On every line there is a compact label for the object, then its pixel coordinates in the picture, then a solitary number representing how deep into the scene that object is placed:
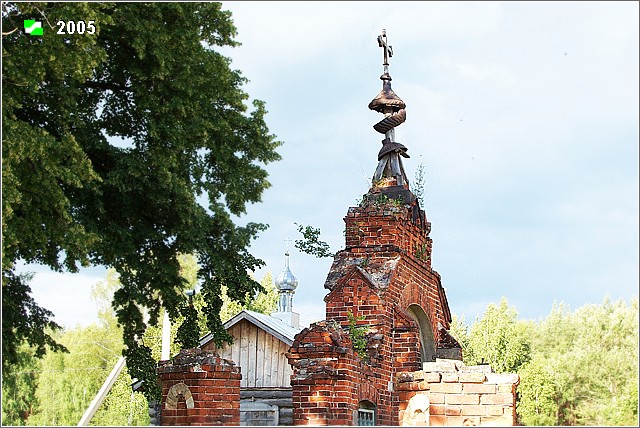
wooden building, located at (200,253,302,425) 20.13
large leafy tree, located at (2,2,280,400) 10.66
